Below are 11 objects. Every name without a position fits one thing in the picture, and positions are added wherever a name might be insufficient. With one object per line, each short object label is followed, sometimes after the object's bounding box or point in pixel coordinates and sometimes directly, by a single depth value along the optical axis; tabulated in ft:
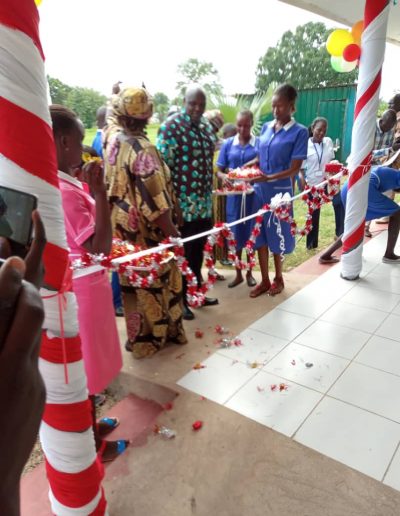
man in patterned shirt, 9.44
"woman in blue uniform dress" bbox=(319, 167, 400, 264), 14.01
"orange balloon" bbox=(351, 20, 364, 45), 13.03
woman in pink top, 4.91
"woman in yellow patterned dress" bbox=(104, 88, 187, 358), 7.48
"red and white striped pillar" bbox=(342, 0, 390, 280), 11.07
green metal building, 39.19
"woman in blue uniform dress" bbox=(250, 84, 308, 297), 11.27
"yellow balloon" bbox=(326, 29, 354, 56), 13.07
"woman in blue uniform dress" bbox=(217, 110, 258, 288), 12.54
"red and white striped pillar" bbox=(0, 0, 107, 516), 3.60
